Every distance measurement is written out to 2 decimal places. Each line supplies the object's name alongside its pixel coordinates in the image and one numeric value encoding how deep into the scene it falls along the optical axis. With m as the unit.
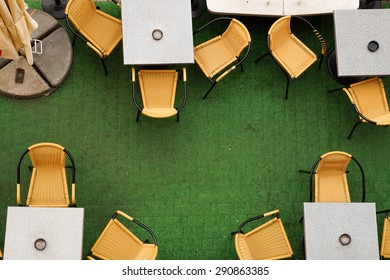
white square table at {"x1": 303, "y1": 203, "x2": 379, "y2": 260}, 6.99
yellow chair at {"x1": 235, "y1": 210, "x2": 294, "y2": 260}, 7.36
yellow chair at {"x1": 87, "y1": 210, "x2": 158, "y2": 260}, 7.28
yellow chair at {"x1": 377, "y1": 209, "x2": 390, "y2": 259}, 7.46
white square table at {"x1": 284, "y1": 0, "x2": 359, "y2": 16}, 8.25
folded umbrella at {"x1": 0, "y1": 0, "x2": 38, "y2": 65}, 6.60
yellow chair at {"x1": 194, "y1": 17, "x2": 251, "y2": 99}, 7.98
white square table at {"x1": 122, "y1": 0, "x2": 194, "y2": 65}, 7.56
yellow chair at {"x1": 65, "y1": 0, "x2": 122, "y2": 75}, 7.84
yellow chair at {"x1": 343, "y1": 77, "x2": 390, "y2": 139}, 7.92
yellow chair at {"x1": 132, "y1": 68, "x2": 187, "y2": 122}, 7.83
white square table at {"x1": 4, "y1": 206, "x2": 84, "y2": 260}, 6.72
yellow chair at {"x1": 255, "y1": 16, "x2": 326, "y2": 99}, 7.99
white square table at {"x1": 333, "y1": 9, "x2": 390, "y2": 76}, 7.68
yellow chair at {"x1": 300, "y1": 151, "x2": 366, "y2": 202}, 7.55
